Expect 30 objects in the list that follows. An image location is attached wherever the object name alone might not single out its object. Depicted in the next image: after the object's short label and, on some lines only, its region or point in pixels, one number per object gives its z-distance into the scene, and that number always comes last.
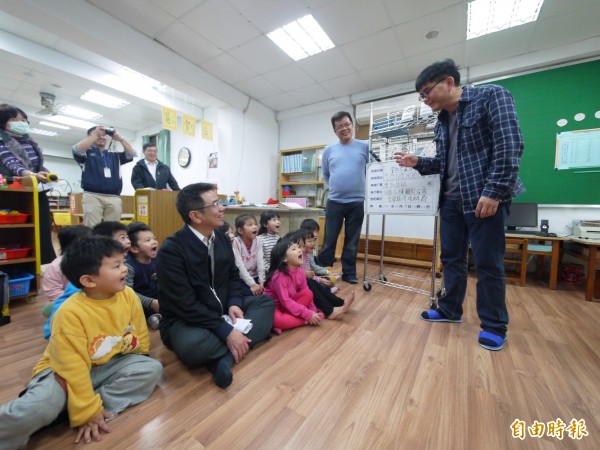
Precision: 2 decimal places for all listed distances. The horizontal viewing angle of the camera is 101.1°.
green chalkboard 2.46
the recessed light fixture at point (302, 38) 2.50
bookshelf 4.22
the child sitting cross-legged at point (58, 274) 1.30
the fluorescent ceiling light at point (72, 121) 5.29
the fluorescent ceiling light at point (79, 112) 4.78
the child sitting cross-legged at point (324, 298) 1.53
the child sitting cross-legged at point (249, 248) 1.75
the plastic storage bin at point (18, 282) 1.62
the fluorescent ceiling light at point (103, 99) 4.15
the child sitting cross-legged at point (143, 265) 1.42
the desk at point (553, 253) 2.26
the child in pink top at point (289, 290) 1.39
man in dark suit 0.98
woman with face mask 1.74
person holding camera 2.07
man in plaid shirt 1.15
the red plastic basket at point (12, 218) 1.62
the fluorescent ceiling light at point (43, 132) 6.16
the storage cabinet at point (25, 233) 1.71
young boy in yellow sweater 0.67
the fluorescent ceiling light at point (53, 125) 5.53
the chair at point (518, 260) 2.36
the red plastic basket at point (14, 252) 1.62
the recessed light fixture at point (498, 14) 2.17
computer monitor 2.62
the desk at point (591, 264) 1.97
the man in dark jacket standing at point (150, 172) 2.85
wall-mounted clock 4.89
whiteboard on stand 1.75
